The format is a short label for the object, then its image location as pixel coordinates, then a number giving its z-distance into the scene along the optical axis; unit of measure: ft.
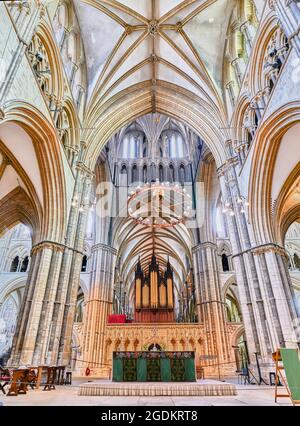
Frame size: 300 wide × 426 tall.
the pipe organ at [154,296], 72.43
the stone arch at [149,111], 46.24
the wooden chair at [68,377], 30.67
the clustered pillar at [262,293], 28.89
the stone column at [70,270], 30.83
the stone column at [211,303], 55.11
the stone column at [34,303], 27.94
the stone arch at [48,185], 32.48
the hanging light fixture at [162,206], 74.59
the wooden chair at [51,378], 22.48
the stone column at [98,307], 55.16
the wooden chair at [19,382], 17.92
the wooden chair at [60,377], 29.40
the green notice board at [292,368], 13.41
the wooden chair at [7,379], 20.92
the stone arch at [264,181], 31.27
